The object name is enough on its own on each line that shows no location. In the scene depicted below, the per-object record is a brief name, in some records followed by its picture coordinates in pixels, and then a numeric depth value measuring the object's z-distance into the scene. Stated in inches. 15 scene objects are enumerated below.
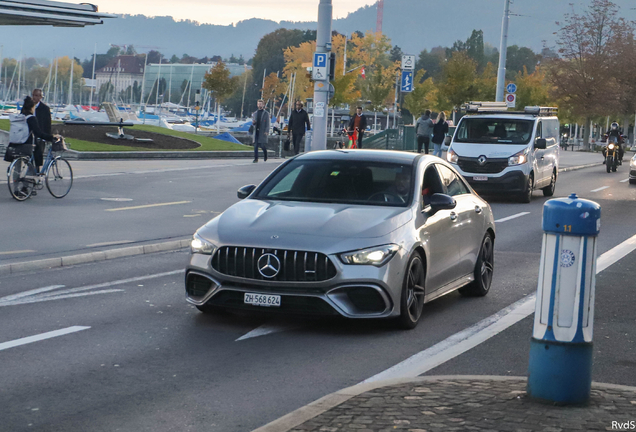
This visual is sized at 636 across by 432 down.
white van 893.2
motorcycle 1547.7
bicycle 709.3
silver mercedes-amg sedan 307.4
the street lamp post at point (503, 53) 1717.5
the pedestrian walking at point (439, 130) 1327.5
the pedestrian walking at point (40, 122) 749.3
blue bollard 218.5
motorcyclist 1454.2
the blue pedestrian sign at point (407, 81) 1533.0
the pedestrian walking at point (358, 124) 1384.1
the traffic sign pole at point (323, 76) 957.2
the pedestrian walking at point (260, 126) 1246.3
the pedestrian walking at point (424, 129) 1355.8
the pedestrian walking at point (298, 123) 1235.2
